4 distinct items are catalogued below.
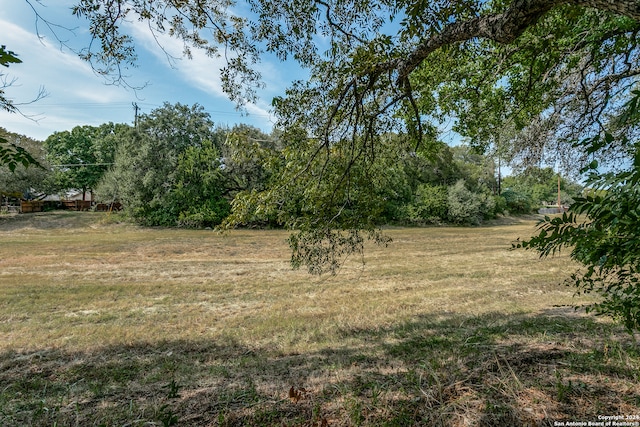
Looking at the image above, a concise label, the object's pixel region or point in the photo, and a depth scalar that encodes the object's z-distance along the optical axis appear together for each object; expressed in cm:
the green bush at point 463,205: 3186
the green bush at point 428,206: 3125
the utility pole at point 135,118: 2573
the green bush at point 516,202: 4309
